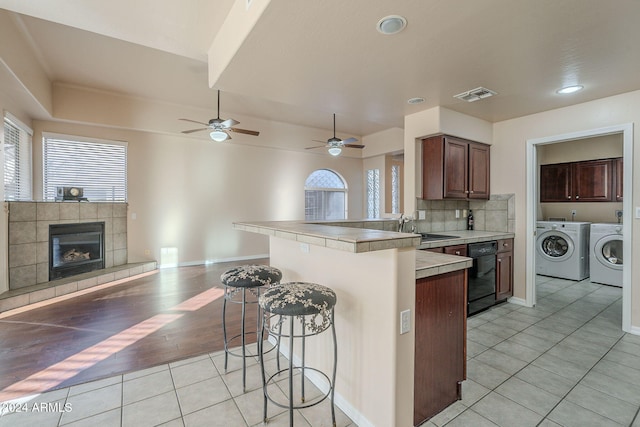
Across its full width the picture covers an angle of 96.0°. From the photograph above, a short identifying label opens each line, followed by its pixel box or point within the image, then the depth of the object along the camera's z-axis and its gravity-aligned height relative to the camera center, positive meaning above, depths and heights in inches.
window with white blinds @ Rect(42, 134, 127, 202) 185.3 +31.7
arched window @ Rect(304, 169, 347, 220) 294.2 +18.8
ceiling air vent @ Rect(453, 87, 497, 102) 111.8 +47.8
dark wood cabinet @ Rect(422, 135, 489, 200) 138.4 +22.8
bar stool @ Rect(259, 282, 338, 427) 58.1 -18.7
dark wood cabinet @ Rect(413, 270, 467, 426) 64.4 -30.6
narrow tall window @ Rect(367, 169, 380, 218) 316.8 +23.0
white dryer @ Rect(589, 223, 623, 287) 172.2 -24.9
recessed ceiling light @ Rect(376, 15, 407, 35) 67.2 +45.7
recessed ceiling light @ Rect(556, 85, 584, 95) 109.5 +48.1
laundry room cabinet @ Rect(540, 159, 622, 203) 191.9 +22.9
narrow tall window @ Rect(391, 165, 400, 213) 322.3 +27.8
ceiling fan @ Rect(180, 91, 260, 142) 165.9 +52.2
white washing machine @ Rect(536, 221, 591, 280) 185.6 -24.2
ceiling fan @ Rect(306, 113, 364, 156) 216.0 +53.7
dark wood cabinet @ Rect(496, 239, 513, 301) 139.7 -27.8
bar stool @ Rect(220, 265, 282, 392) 80.0 -18.5
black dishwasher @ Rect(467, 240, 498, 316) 127.6 -28.9
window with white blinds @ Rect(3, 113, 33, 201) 150.0 +30.0
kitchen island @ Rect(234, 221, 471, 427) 57.4 -21.2
